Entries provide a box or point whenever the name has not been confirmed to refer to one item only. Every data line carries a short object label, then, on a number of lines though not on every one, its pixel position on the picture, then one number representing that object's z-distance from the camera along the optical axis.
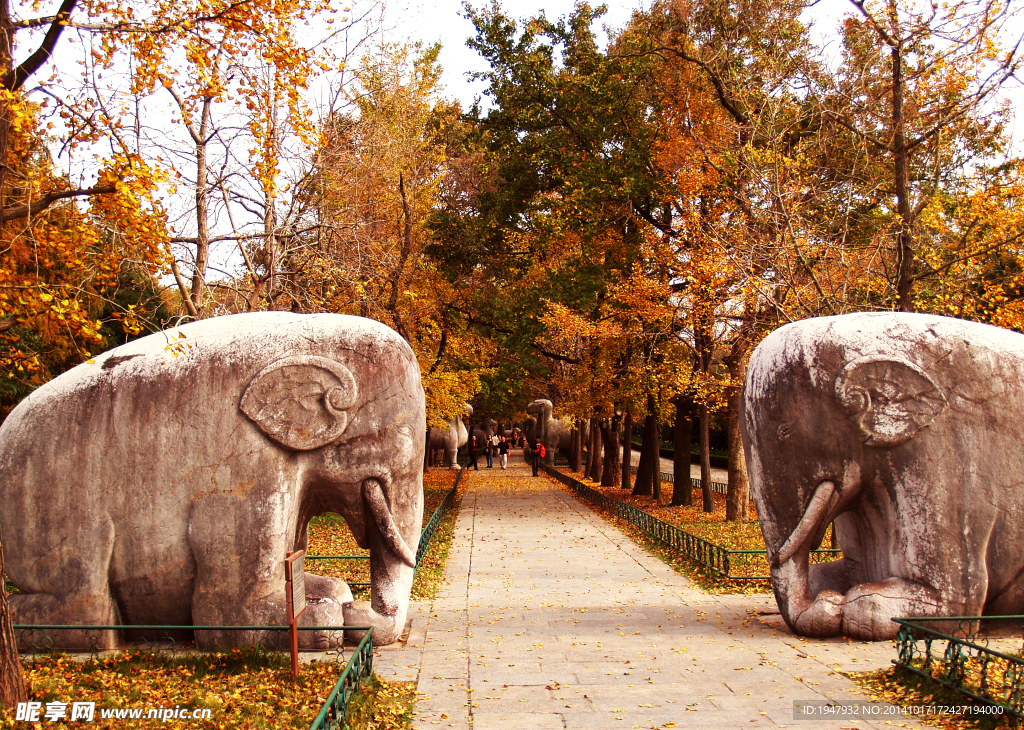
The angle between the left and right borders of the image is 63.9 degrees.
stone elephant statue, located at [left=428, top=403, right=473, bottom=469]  36.66
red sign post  5.97
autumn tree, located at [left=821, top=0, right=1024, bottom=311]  9.93
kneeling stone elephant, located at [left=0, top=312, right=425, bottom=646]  6.54
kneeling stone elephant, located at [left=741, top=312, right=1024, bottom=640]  7.13
